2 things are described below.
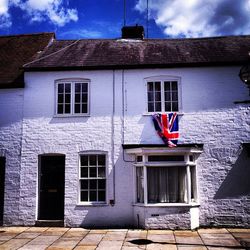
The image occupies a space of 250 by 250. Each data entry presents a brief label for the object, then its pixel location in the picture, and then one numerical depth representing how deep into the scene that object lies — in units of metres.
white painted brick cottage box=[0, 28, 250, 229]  11.36
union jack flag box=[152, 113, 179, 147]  11.71
